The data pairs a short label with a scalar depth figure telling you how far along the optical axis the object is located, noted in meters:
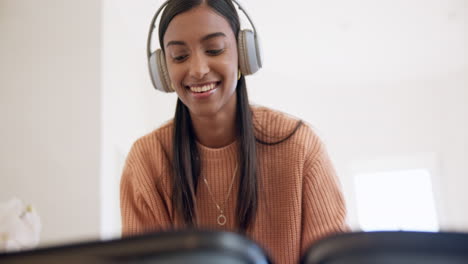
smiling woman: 0.96
